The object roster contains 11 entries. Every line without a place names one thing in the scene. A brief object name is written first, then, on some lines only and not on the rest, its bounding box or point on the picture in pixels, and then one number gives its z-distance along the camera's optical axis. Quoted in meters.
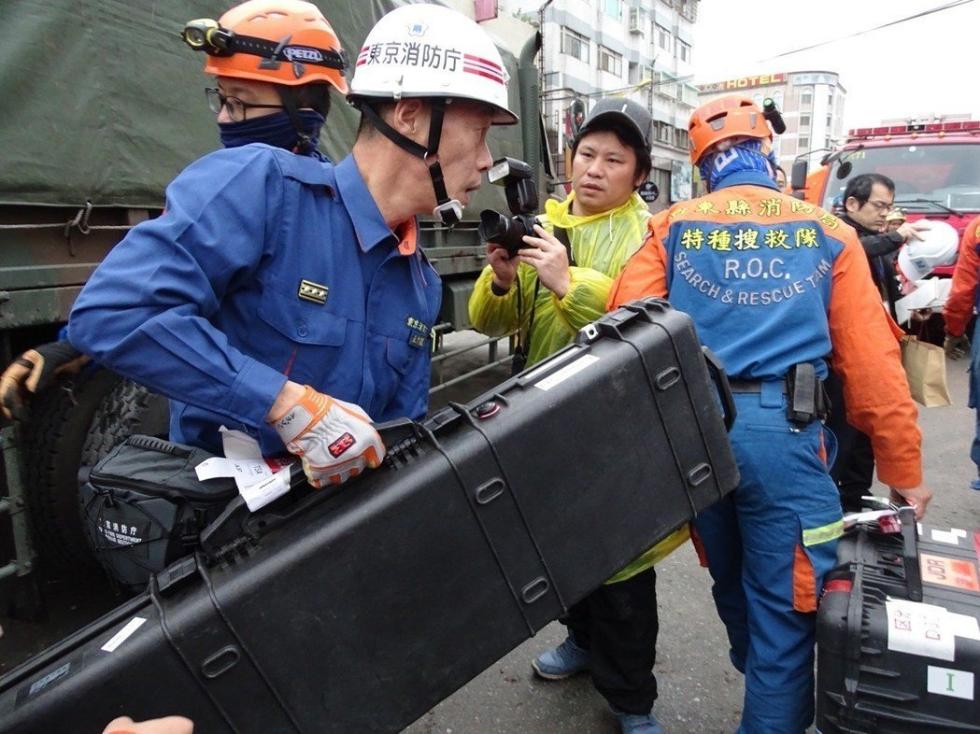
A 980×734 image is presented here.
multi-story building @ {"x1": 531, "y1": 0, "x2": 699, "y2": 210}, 31.02
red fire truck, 7.54
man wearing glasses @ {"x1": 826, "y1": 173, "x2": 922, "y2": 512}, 3.28
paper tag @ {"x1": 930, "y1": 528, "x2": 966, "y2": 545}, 1.89
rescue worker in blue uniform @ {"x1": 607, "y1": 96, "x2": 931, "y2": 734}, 1.80
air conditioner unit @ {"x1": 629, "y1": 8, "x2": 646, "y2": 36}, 36.53
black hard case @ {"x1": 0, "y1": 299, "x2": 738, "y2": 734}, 1.11
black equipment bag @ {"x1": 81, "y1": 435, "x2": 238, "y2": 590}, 1.24
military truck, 2.28
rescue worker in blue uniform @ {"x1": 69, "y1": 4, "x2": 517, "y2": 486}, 1.13
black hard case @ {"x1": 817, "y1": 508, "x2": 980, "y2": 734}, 1.49
